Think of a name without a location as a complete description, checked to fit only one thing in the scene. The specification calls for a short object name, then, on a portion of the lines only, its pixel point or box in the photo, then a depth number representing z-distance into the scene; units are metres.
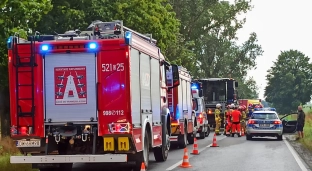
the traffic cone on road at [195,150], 20.40
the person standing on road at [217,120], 33.34
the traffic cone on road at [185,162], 15.82
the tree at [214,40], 52.25
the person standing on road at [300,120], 28.65
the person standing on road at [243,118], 34.60
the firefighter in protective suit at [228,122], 32.10
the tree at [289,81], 113.12
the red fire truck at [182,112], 21.59
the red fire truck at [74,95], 12.97
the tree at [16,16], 20.06
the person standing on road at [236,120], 31.05
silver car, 28.61
